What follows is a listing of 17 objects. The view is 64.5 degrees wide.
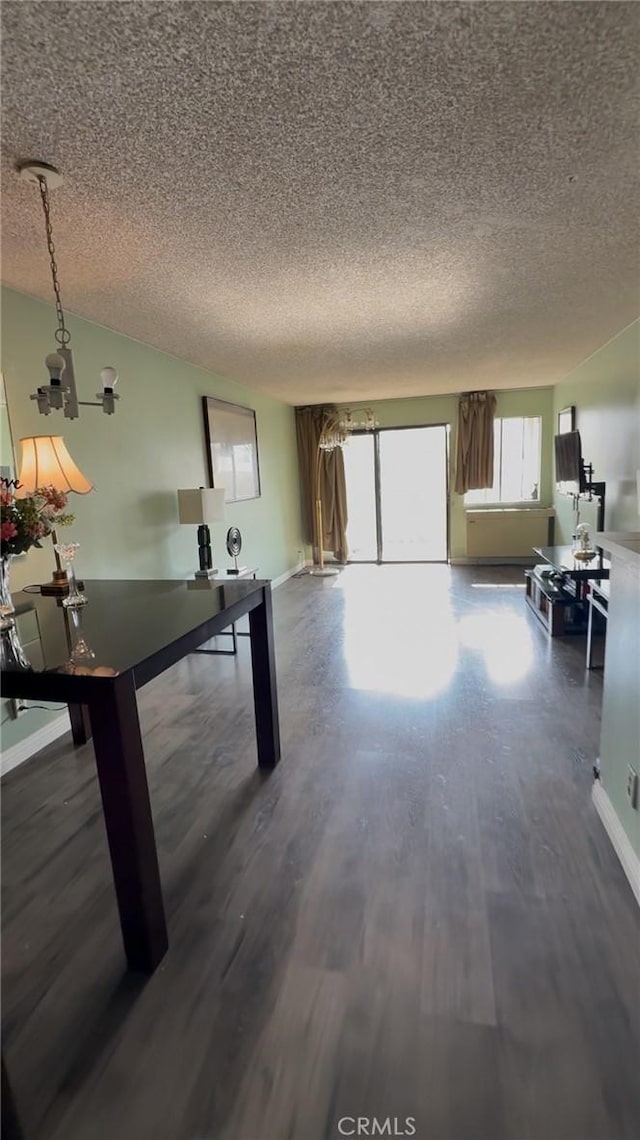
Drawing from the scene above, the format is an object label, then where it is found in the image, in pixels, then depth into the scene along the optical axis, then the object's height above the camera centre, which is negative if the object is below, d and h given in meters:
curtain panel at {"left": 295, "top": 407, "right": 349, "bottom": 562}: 7.25 -0.08
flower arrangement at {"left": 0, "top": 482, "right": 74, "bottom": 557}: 1.75 -0.10
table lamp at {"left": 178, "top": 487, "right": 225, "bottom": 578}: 3.91 -0.19
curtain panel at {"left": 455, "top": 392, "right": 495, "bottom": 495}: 6.75 +0.37
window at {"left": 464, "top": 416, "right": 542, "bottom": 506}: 6.88 +0.06
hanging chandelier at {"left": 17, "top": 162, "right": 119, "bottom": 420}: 1.76 +0.42
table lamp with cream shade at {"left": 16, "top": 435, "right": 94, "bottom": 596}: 2.23 +0.10
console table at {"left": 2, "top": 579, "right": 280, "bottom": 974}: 1.37 -0.56
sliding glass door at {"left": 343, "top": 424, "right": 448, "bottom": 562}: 7.26 -0.31
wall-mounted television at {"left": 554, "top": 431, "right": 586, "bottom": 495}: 4.28 +0.01
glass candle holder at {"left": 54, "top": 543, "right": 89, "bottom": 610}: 2.17 -0.39
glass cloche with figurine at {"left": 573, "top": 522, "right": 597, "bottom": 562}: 3.91 -0.65
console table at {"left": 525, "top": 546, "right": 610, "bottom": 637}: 3.56 -1.03
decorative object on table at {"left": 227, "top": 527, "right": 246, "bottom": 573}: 4.64 -0.56
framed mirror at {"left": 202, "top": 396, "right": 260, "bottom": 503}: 4.66 +0.33
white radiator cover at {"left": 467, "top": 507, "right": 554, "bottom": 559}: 6.75 -0.84
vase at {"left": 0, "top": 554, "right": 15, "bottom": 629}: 1.83 -0.39
